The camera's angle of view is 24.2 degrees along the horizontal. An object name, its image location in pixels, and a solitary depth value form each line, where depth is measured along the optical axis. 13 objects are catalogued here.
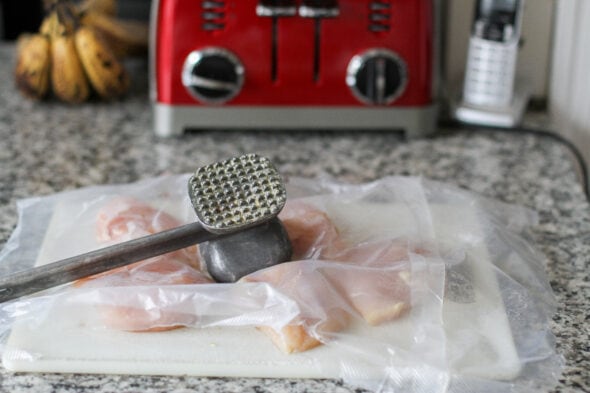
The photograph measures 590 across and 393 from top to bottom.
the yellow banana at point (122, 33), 1.56
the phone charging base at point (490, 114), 1.42
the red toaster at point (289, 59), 1.36
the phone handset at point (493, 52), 1.39
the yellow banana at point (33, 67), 1.44
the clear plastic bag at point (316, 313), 1.01
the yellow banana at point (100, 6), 1.56
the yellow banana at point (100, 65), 1.44
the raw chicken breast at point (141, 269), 1.04
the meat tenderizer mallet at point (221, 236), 1.04
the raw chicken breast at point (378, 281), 1.04
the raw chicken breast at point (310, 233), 1.12
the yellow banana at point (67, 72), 1.44
